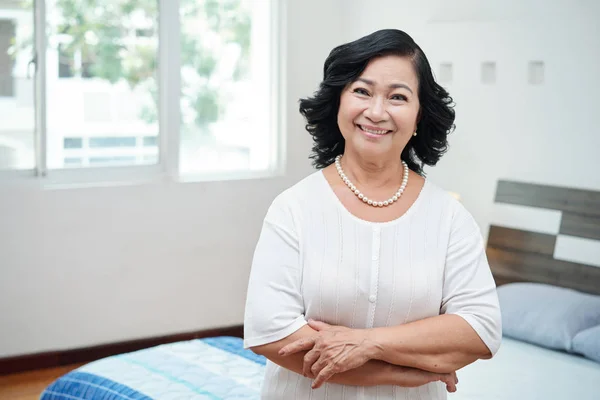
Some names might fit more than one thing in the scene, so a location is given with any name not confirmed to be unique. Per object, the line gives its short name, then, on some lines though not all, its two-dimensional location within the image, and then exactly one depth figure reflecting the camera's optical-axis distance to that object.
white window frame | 3.96
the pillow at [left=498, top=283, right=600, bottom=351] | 3.19
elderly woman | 1.44
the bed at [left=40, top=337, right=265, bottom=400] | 2.62
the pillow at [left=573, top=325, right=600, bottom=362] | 3.05
